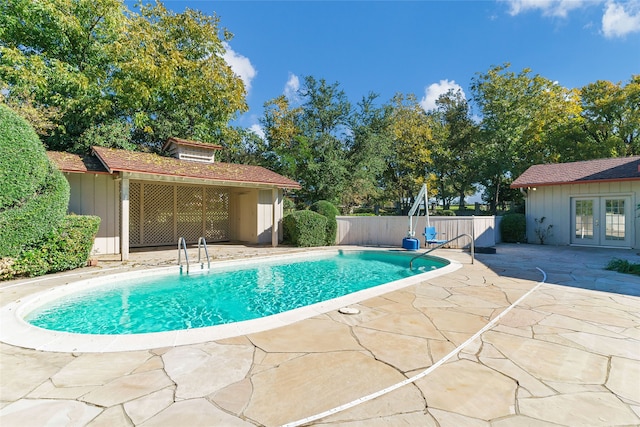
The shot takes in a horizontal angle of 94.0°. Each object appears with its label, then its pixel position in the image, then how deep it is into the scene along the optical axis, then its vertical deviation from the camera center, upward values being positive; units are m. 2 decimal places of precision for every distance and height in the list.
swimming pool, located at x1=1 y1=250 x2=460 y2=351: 4.15 -1.64
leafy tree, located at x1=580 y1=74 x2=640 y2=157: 18.86 +6.41
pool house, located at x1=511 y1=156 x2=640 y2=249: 11.33 +0.41
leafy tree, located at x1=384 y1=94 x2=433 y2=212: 23.72 +5.07
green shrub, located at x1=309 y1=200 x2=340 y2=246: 13.11 -0.13
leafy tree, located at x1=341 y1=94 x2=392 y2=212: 19.91 +4.42
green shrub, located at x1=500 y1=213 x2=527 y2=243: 13.38 -0.72
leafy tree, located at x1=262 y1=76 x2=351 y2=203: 18.69 +4.89
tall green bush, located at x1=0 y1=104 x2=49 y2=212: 5.92 +1.09
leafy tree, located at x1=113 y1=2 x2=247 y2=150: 15.62 +7.69
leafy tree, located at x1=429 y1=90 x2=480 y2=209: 24.31 +5.69
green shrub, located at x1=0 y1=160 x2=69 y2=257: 6.00 -0.05
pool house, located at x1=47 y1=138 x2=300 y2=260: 9.27 +0.66
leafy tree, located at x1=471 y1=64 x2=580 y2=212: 20.69 +6.67
